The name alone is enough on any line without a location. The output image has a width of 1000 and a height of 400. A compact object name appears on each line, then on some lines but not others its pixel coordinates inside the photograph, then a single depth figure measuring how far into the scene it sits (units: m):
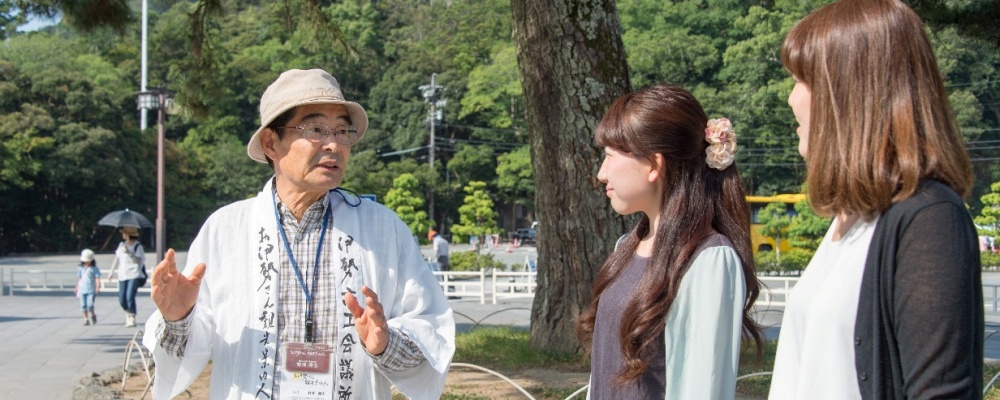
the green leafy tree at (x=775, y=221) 30.30
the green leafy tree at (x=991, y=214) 28.79
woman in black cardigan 1.54
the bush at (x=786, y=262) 25.75
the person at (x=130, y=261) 12.26
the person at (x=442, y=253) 21.66
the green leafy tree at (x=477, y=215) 36.78
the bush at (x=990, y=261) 29.36
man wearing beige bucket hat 2.79
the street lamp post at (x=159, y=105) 22.17
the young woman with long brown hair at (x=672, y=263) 2.26
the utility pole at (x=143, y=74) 47.82
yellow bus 31.81
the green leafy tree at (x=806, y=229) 28.91
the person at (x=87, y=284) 13.30
